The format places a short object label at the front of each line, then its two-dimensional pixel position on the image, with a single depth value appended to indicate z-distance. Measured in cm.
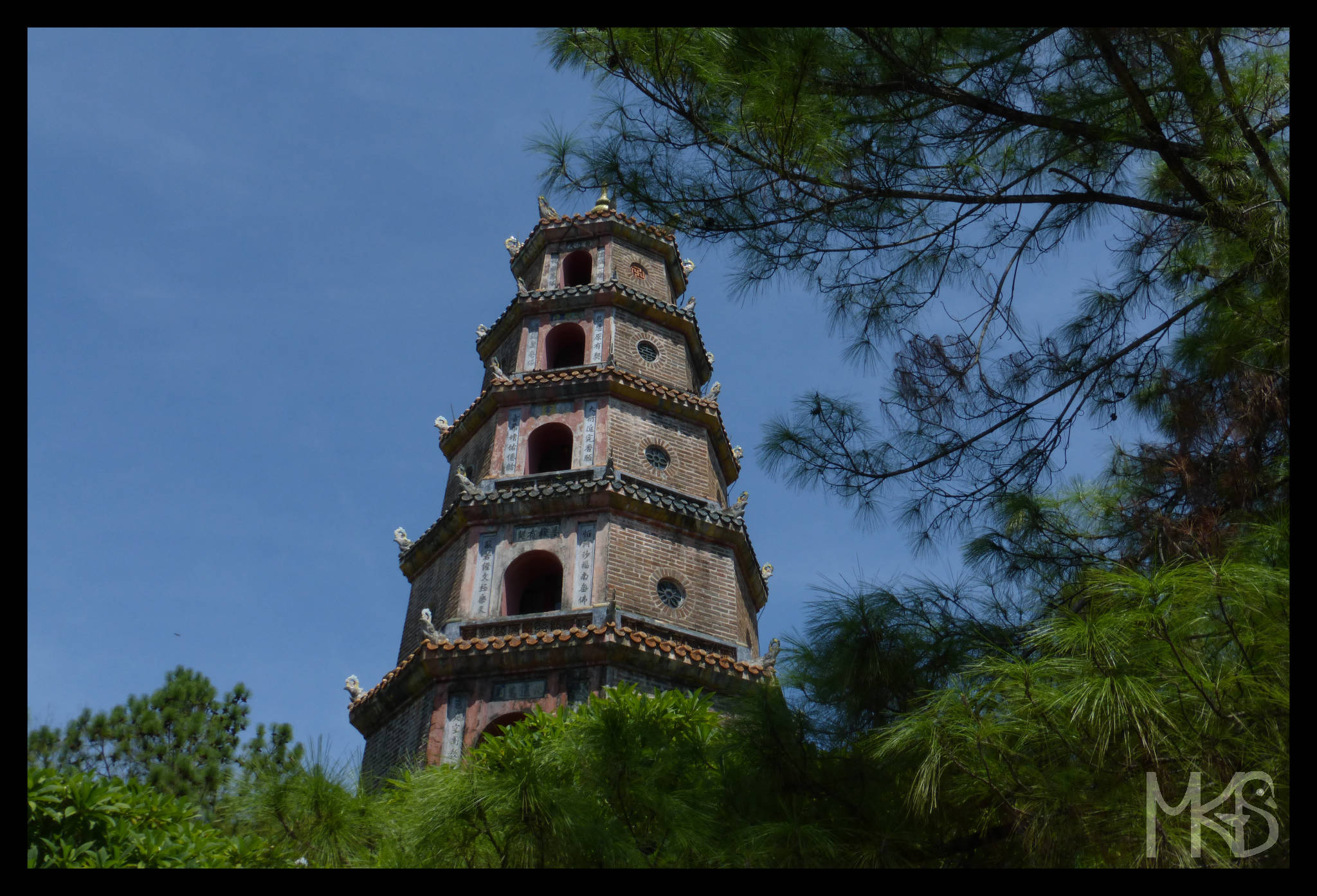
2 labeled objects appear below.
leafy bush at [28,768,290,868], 648
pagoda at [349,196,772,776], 1344
